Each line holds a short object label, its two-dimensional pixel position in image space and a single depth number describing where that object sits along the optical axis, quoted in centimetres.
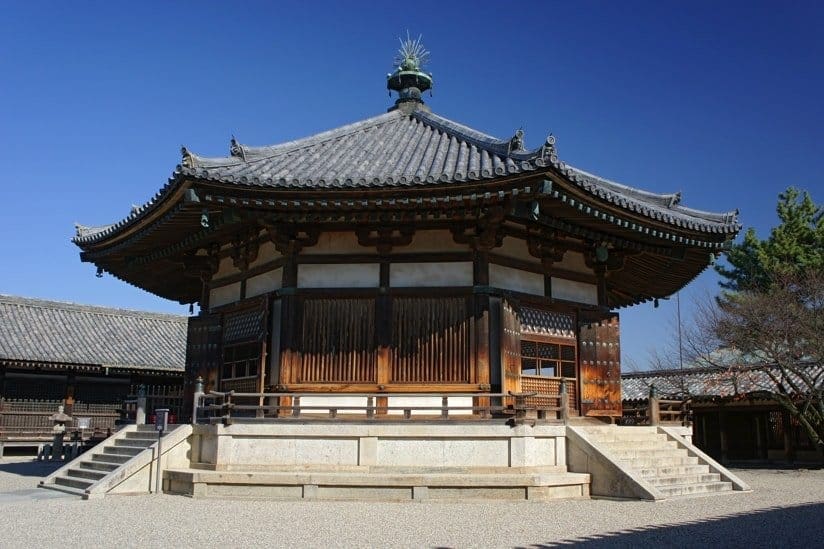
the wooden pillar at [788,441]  2866
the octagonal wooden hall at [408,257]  1333
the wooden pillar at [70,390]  3060
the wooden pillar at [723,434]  3058
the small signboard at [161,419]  1392
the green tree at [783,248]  3559
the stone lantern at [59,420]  2850
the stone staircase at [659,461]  1374
